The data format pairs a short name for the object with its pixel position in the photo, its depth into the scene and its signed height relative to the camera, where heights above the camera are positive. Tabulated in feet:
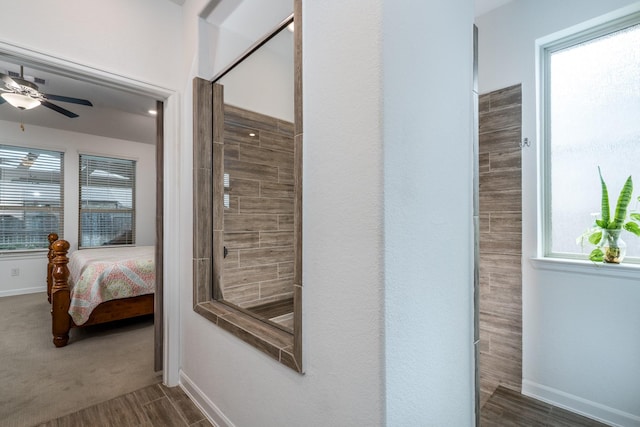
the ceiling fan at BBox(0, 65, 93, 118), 8.05 +3.56
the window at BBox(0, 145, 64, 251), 15.28 +0.92
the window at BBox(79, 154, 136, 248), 17.39 +0.79
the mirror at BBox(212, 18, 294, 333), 7.89 +0.93
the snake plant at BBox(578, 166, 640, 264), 5.60 -0.29
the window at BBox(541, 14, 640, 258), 5.86 +1.86
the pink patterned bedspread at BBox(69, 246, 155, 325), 9.24 -2.25
